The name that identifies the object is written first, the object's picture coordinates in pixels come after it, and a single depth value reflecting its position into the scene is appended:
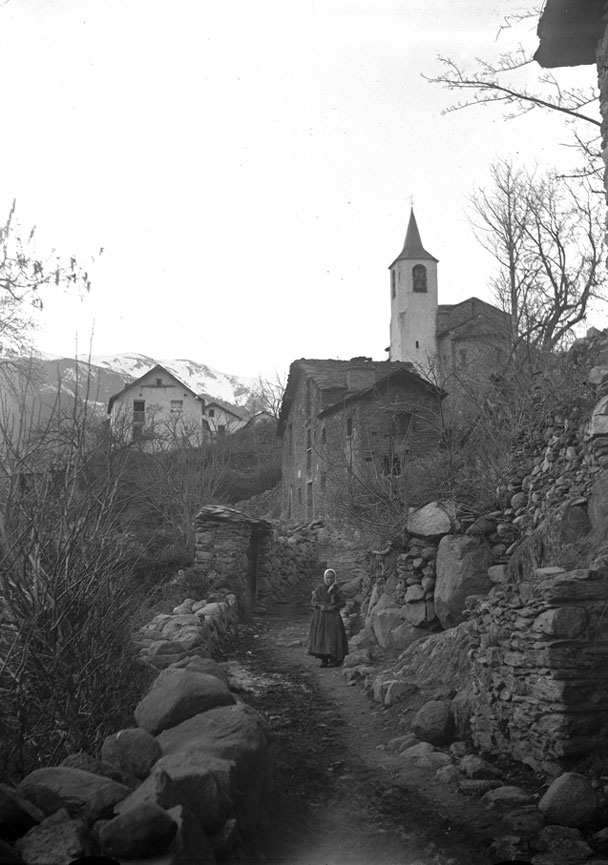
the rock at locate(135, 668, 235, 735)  5.82
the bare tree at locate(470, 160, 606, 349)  22.47
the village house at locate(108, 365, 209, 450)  49.09
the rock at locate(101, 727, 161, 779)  4.96
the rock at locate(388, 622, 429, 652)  10.99
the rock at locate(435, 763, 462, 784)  6.44
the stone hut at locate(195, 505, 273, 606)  16.44
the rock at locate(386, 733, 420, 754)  7.54
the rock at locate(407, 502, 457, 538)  10.97
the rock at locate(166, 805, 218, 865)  3.66
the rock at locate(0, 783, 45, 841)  3.50
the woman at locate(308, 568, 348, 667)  11.81
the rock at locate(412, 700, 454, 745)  7.49
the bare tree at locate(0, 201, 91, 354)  14.33
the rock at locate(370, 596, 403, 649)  11.61
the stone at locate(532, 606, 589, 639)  6.42
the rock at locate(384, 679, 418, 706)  8.90
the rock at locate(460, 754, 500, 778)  6.50
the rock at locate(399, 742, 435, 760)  7.21
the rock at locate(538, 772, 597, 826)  5.39
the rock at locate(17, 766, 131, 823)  3.96
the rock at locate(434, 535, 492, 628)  10.15
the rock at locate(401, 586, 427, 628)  11.00
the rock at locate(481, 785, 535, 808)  5.85
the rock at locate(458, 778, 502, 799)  6.13
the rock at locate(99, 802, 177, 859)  3.57
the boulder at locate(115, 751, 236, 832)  4.00
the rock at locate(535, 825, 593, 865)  4.92
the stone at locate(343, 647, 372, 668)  11.23
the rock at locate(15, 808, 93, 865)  3.34
